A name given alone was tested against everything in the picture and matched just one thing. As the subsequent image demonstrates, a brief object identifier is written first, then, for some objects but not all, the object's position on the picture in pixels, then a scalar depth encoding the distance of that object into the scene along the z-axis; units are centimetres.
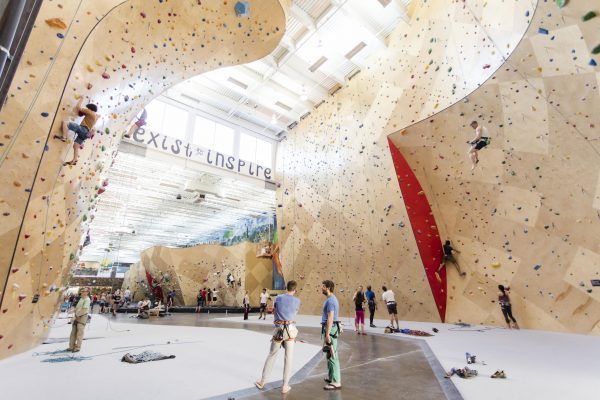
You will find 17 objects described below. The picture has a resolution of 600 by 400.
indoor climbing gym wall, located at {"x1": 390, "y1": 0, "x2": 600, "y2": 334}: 589
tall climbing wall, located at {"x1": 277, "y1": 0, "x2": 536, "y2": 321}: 753
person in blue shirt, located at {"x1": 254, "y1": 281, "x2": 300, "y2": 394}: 306
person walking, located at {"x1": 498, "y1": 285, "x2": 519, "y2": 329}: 750
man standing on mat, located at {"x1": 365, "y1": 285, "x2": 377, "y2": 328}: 875
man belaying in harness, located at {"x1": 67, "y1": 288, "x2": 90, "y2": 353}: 528
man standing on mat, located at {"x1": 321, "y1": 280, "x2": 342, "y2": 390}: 317
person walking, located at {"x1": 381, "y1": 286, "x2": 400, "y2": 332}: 778
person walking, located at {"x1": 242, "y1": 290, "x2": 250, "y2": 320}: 1220
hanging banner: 1341
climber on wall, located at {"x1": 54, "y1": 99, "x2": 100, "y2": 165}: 419
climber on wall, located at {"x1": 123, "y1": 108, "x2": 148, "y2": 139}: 795
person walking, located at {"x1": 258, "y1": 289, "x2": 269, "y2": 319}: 1234
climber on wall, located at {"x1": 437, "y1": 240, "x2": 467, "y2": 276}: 888
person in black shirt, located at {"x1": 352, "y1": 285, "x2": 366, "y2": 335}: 737
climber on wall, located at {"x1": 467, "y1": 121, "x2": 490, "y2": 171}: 630
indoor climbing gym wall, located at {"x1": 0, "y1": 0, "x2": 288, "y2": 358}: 374
